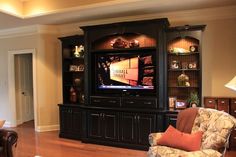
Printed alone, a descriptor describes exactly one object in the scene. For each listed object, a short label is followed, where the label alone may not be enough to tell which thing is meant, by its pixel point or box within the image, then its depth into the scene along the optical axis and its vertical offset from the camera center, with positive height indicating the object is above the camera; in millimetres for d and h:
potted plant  4734 -552
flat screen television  5062 -27
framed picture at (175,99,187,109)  4951 -652
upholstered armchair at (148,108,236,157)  2922 -771
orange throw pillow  3098 -876
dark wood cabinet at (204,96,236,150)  4617 -639
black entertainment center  4781 -308
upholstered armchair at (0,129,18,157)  3405 -956
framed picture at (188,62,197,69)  4946 +123
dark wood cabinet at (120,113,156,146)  4746 -1072
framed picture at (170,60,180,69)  5045 +129
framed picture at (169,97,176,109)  5036 -619
